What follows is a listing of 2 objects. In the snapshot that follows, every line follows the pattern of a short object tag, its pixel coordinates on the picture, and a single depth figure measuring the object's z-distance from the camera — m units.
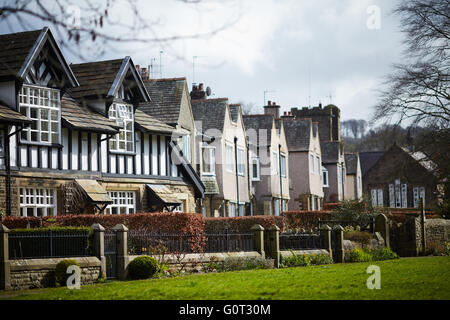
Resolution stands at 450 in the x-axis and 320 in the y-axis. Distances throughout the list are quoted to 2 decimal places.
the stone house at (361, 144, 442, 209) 70.56
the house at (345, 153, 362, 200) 71.56
